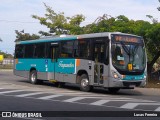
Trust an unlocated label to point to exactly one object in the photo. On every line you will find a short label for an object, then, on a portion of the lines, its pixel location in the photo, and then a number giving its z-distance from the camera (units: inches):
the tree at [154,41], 1125.1
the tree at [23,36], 3025.3
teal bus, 796.6
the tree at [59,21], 2011.6
